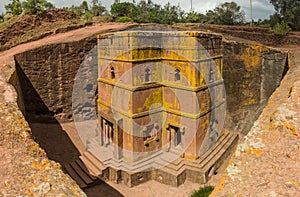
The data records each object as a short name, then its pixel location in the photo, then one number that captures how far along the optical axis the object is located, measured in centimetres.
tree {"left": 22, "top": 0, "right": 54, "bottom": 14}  1906
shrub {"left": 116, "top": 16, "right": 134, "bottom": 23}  2211
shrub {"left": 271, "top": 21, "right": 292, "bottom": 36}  2344
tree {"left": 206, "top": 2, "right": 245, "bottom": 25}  2983
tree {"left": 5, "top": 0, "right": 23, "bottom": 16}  2123
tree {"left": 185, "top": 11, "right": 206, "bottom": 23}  2998
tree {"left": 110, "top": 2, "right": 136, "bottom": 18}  2677
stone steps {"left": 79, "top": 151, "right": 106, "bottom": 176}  1000
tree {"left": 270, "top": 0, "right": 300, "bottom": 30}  2548
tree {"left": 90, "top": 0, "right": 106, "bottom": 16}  2759
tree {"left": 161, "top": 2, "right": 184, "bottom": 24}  2841
